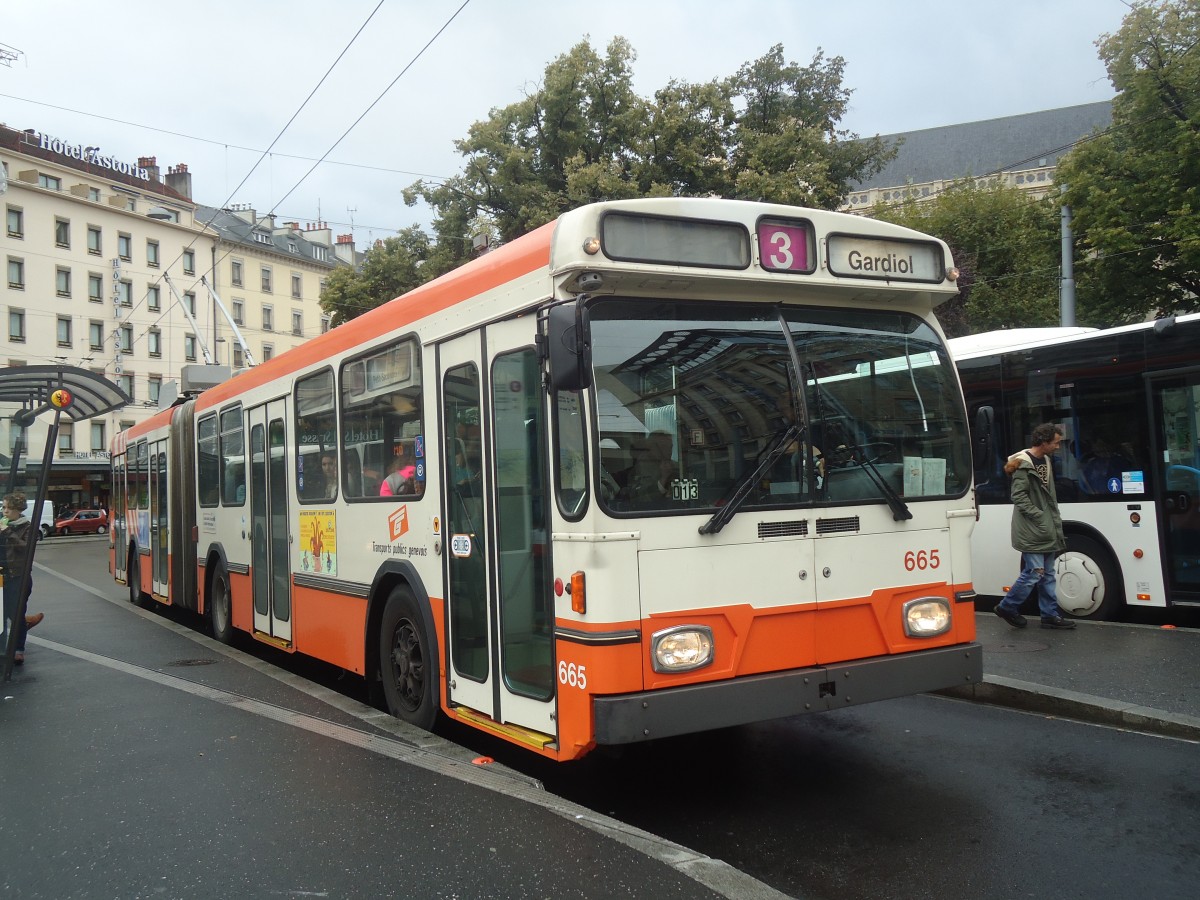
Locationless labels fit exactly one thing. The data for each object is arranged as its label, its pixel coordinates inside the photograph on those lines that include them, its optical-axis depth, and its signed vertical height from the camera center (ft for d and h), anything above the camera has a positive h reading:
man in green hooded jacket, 29.35 -1.00
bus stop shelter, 27.78 +4.28
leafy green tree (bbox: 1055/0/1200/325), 71.72 +21.84
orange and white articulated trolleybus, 15.03 +0.35
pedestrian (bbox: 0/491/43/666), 28.25 -0.71
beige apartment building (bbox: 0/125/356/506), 187.42 +49.48
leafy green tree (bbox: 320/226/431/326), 105.81 +24.85
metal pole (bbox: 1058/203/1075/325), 65.87 +12.33
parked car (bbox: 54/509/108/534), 169.48 +0.87
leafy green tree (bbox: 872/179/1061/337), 96.58 +23.52
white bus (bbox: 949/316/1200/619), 30.53 +0.66
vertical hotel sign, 199.52 +44.26
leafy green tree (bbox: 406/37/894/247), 90.89 +33.47
